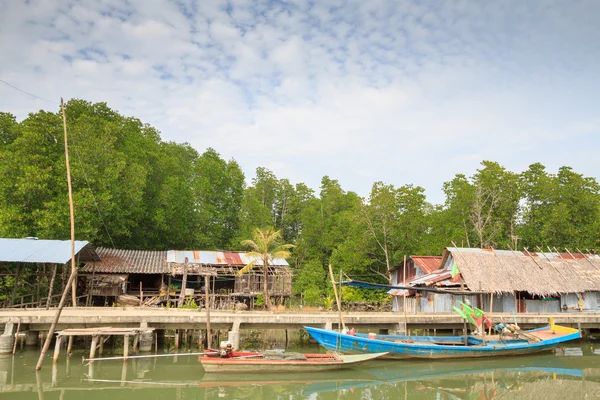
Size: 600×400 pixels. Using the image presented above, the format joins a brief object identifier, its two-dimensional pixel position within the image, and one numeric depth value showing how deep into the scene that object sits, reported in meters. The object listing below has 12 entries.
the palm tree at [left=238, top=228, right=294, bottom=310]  23.36
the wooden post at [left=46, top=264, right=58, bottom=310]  18.87
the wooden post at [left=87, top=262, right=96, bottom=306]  22.83
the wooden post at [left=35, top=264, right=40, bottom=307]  21.16
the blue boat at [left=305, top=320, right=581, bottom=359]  15.17
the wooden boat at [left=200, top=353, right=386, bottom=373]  13.25
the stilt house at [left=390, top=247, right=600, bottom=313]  21.42
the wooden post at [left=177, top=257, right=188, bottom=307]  23.22
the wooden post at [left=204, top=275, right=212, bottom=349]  14.47
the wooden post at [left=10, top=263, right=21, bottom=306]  19.44
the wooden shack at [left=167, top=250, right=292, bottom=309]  24.34
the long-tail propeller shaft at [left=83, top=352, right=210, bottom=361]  14.24
